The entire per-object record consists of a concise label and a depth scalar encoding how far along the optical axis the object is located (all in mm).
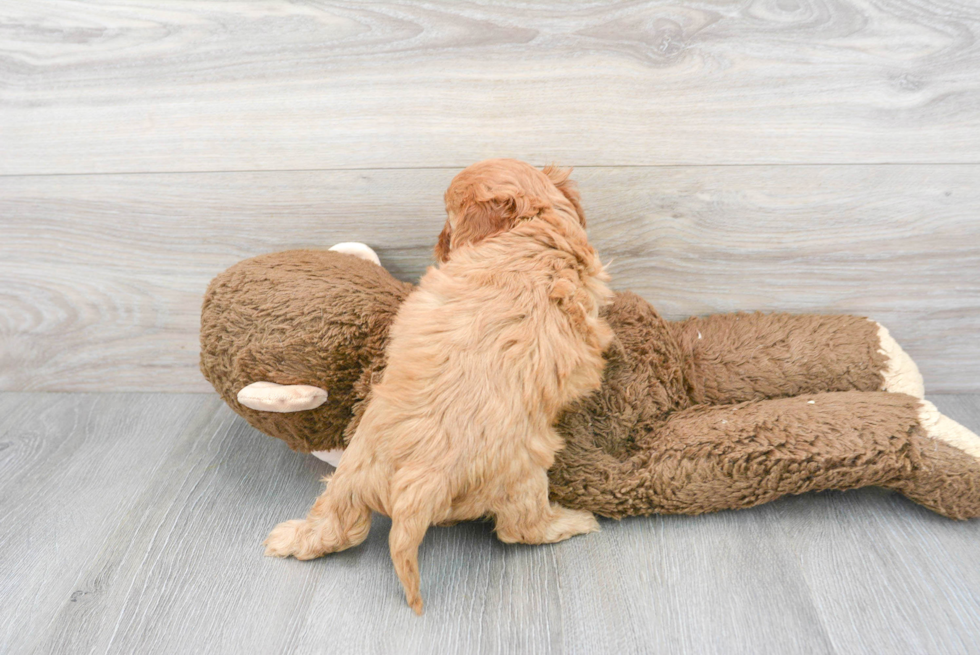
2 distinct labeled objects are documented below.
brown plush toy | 897
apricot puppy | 765
